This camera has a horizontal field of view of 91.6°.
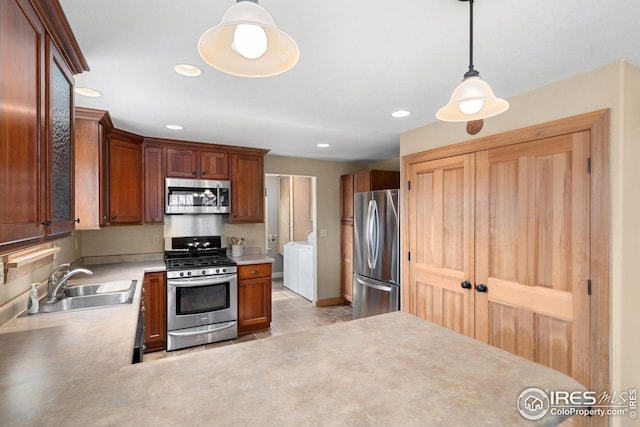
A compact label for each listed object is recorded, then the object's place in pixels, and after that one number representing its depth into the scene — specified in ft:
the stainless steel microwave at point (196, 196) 12.05
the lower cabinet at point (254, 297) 12.10
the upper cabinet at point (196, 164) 12.08
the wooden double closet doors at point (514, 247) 6.43
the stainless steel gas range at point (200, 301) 10.82
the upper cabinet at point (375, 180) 14.56
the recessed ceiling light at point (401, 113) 8.68
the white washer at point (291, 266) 18.53
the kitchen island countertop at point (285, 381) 2.77
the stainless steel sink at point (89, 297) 7.22
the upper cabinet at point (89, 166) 8.49
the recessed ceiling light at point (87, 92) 7.03
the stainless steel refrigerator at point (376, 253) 11.53
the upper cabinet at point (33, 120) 2.99
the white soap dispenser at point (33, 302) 6.13
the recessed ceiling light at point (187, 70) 5.97
